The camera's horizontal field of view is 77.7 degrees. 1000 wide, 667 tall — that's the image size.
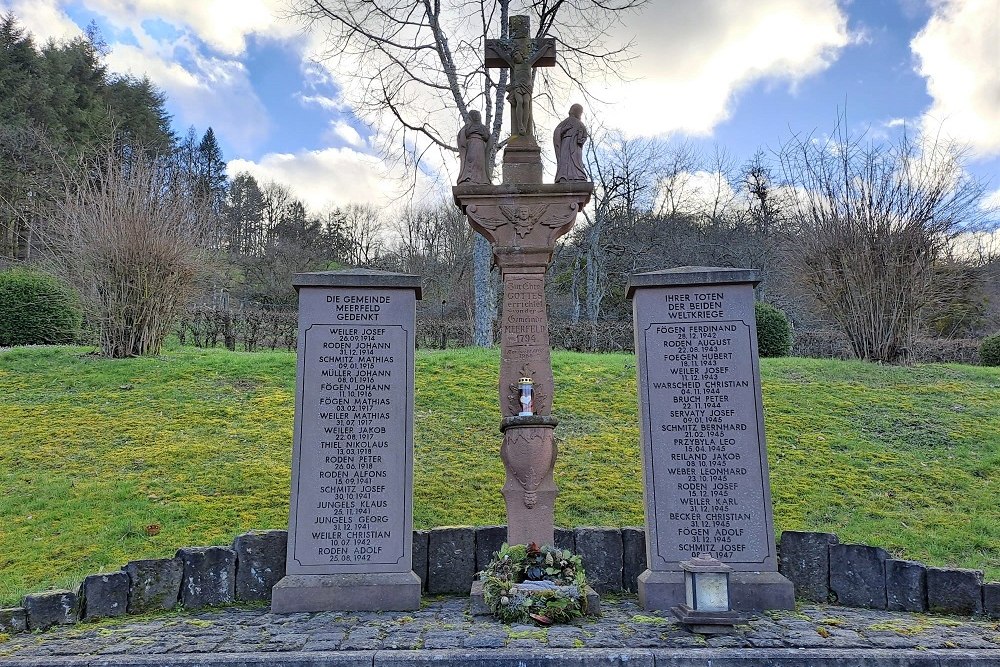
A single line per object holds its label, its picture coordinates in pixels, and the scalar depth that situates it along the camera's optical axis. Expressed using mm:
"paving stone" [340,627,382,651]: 3914
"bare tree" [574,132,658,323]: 30881
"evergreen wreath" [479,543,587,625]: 4605
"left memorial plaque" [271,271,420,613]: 5348
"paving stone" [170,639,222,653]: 3854
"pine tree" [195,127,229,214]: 46403
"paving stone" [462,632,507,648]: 3863
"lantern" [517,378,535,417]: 5776
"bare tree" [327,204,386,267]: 41781
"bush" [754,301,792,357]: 16500
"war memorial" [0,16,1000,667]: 4676
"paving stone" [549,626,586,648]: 3881
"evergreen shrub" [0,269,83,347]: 14633
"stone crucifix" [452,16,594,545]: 5680
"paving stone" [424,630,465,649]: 3928
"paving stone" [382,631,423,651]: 3918
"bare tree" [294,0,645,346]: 17766
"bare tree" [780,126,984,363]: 13820
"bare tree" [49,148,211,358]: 12836
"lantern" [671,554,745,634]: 4258
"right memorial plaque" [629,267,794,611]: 5438
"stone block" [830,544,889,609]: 5387
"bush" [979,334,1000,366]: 15992
